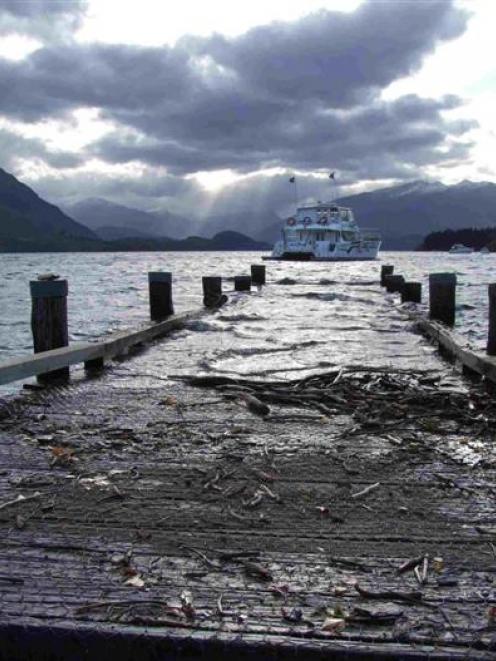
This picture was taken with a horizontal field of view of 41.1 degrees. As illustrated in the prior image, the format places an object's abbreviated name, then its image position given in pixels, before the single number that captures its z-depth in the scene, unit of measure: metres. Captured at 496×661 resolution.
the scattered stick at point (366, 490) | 3.14
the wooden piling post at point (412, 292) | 16.53
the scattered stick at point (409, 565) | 2.36
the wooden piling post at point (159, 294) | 11.12
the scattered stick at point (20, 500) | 2.92
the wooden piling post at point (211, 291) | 15.72
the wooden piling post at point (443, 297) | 10.82
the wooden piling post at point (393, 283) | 20.98
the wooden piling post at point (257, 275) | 25.81
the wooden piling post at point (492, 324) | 6.39
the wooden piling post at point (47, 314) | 6.43
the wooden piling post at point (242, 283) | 21.56
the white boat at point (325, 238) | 78.81
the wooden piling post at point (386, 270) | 25.64
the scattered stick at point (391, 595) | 2.15
